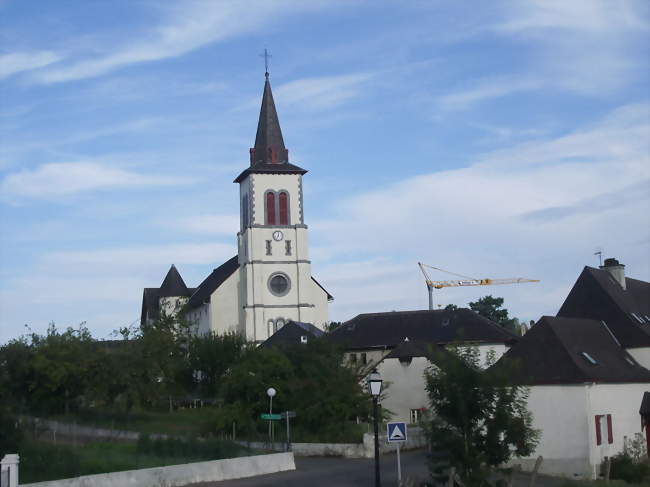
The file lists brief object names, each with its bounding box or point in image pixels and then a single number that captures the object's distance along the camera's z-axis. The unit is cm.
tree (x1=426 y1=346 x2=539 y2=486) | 2416
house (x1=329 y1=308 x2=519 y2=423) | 5581
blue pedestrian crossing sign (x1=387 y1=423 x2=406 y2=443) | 2189
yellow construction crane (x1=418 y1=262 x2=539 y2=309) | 16712
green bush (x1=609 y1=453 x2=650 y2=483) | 3444
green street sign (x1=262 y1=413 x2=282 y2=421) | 3416
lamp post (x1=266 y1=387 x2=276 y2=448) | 3779
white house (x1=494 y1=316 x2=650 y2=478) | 3512
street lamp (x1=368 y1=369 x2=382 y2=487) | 2209
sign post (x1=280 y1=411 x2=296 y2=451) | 3441
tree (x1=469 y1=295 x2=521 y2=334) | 12350
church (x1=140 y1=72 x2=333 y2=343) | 7550
